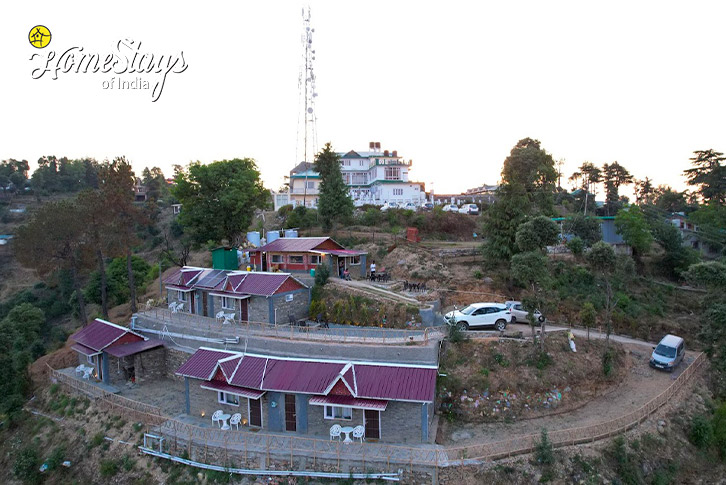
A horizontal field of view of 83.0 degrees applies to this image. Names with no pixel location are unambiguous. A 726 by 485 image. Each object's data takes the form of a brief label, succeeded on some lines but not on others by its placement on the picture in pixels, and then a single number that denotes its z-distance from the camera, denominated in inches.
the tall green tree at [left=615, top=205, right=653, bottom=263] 1409.9
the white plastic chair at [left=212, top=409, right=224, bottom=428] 741.9
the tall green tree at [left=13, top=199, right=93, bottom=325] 1190.3
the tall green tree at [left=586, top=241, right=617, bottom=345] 839.7
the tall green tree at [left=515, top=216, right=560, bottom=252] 894.4
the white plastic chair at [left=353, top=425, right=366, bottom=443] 665.0
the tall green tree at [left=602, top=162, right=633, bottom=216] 2110.0
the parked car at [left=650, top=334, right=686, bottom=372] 879.1
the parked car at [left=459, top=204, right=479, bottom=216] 1899.6
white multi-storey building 2009.1
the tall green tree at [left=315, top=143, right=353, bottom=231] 1502.2
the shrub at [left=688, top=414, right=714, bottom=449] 724.7
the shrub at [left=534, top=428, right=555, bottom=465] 604.4
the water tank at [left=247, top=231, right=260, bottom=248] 1452.0
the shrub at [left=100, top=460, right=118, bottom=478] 719.1
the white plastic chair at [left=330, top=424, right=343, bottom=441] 668.7
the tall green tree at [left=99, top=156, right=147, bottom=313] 1221.7
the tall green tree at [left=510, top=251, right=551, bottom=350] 799.1
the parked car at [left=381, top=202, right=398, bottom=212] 1766.9
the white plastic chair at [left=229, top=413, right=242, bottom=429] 732.0
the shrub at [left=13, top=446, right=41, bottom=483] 790.5
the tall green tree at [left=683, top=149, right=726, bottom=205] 1695.4
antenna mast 1672.0
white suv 876.6
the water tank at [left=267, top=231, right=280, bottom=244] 1354.6
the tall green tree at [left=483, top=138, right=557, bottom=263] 1185.4
